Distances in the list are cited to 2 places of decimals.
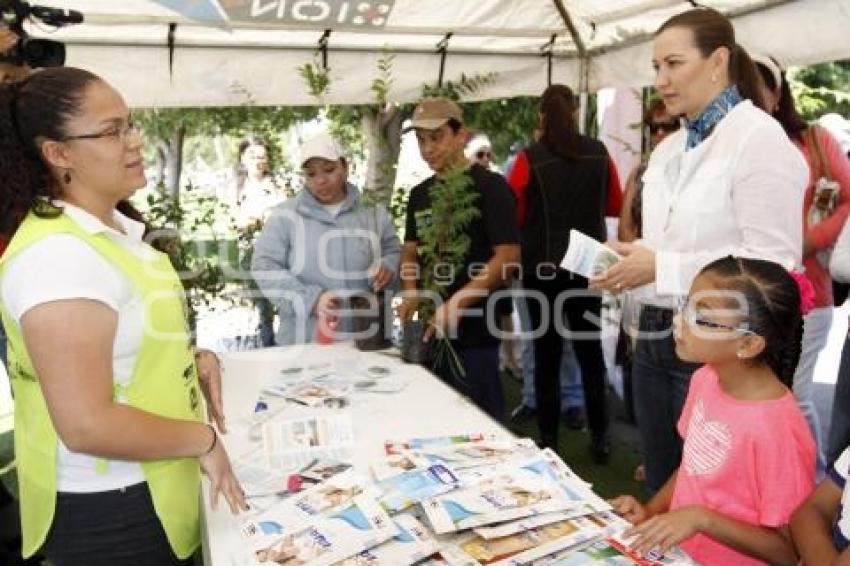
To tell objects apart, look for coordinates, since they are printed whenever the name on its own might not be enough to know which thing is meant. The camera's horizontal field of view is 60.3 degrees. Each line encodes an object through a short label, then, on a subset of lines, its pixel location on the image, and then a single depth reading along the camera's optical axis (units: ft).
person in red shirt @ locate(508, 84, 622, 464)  10.84
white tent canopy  10.19
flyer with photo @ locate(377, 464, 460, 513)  4.41
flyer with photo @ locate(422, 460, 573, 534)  4.07
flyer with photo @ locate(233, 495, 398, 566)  3.86
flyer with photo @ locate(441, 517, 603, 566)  3.81
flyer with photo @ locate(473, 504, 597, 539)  3.98
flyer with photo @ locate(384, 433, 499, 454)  5.33
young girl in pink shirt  4.18
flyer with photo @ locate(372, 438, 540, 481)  4.90
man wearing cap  8.56
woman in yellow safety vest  3.63
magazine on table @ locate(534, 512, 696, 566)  3.77
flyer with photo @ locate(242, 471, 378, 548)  4.18
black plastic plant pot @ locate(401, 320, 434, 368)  7.98
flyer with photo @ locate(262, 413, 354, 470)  5.32
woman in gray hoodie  8.75
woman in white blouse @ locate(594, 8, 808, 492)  5.15
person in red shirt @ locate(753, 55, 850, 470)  8.10
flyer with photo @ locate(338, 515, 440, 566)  3.81
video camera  7.59
